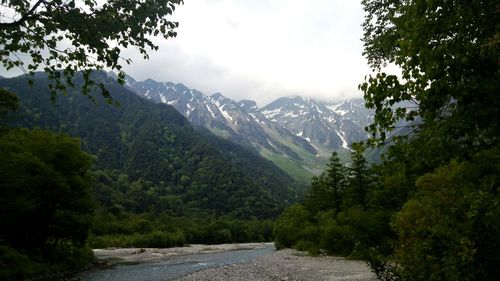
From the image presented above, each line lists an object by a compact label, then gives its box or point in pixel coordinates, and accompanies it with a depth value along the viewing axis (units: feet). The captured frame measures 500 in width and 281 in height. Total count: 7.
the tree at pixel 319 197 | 246.06
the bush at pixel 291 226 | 269.15
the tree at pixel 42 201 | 118.21
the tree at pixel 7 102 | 116.16
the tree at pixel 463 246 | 30.14
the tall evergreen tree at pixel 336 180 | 235.40
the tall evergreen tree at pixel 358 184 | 217.97
